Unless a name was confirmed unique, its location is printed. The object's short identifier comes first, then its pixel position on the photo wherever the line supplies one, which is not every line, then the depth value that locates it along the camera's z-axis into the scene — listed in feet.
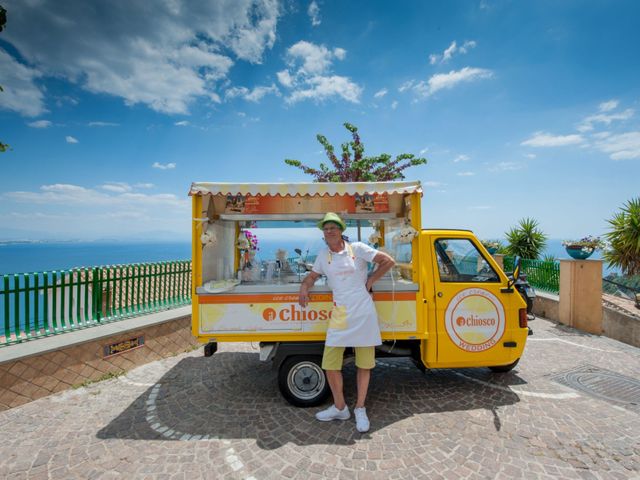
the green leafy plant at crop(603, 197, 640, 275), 35.55
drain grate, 12.74
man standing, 10.82
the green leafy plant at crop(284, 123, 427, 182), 48.44
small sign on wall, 15.43
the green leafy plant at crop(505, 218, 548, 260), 46.60
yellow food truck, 12.14
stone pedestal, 22.49
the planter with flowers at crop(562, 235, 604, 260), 23.16
